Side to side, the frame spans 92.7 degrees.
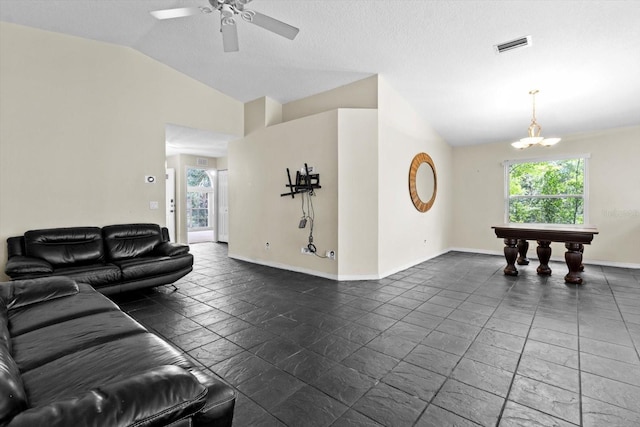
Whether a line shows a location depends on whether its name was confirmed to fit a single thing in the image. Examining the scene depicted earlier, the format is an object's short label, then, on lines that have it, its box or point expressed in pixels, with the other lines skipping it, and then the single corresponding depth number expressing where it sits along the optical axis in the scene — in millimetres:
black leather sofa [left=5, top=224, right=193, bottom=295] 3221
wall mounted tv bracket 4691
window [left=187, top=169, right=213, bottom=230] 8789
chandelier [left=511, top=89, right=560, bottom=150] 4328
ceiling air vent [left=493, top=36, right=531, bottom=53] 3249
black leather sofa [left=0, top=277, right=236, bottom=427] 827
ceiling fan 2521
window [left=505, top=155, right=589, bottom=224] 5740
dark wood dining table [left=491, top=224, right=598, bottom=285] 4133
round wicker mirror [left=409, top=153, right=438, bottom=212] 5305
